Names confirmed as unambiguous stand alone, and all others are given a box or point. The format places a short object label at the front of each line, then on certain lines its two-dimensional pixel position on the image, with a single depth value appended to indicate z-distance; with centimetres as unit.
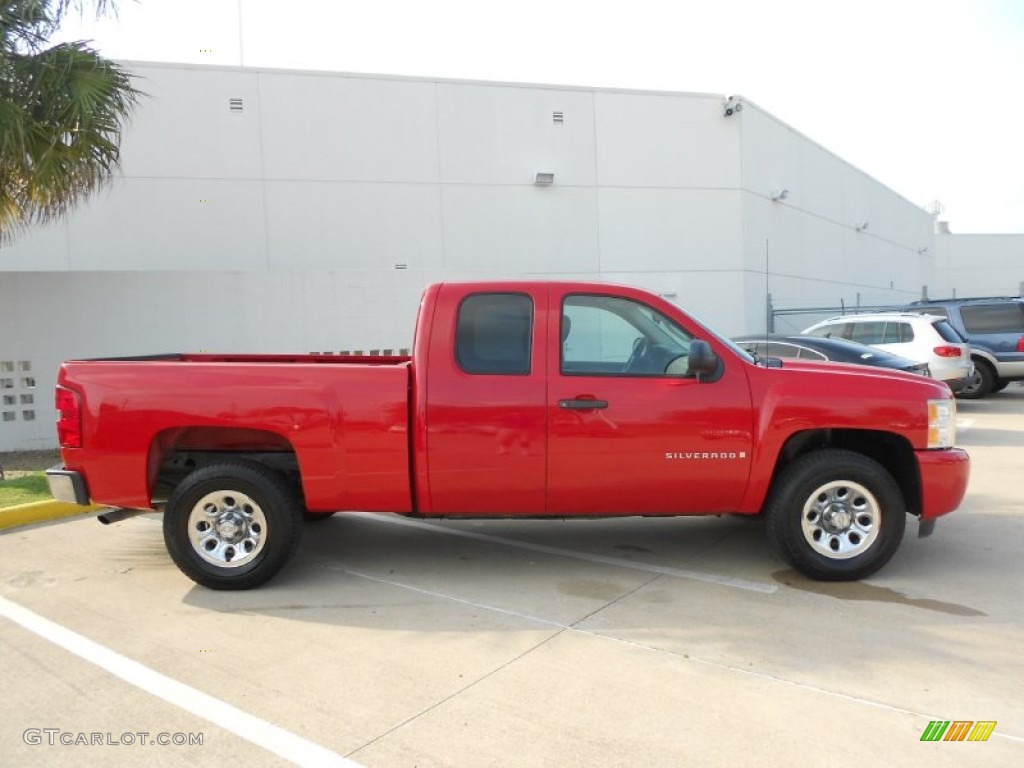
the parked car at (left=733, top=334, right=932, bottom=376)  1060
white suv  1255
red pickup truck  482
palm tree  788
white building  1151
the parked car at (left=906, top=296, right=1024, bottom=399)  1427
